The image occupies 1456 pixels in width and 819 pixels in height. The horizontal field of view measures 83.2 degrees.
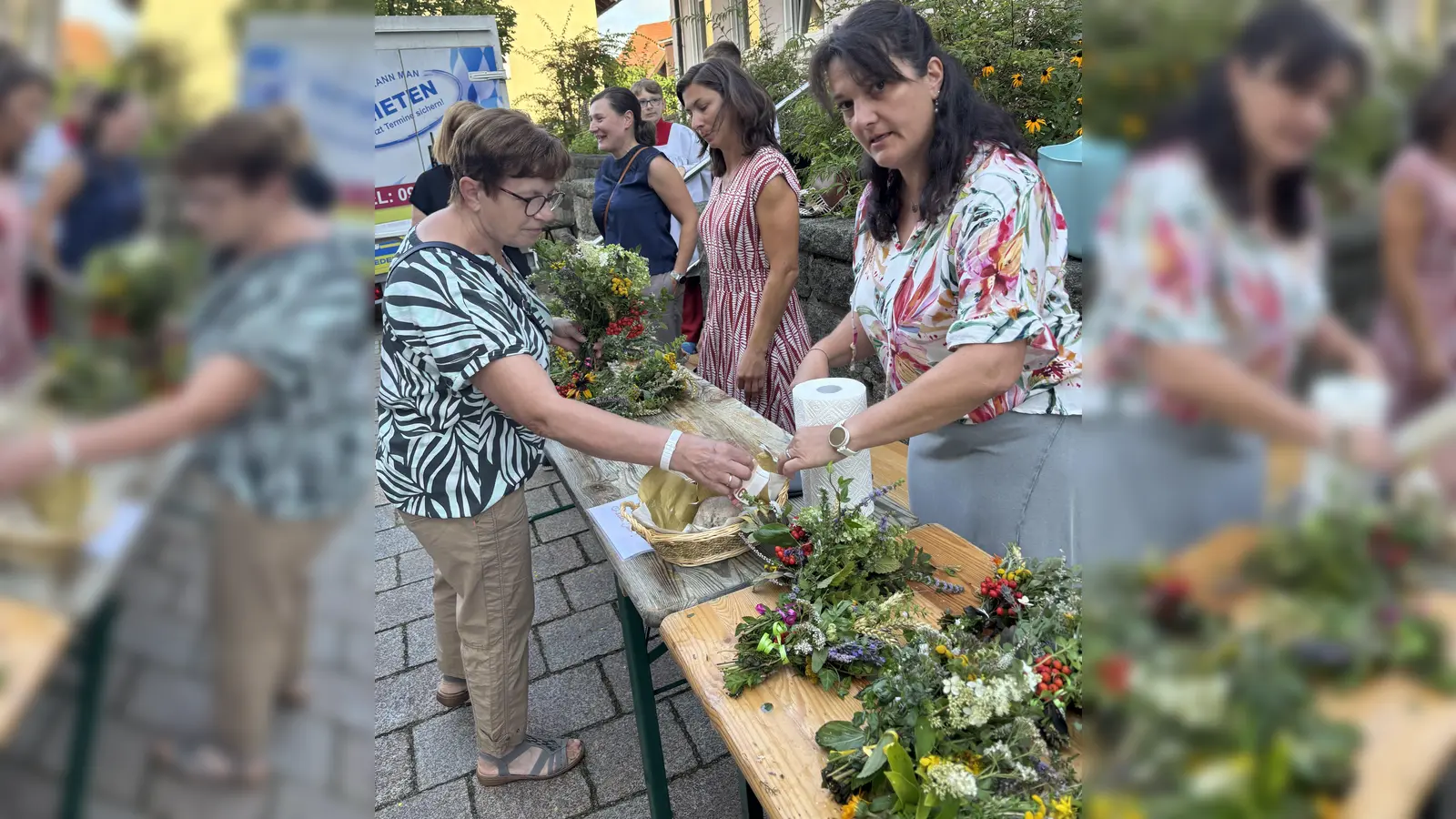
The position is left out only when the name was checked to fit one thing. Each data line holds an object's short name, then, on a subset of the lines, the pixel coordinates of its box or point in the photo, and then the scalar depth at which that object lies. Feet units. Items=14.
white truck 23.73
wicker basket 6.29
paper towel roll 6.09
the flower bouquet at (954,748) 3.73
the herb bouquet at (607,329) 10.19
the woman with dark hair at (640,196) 14.35
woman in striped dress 10.41
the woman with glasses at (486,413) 6.43
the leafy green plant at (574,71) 35.96
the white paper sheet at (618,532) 6.81
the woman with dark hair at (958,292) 5.82
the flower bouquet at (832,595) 4.91
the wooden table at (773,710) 4.14
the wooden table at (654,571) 6.15
